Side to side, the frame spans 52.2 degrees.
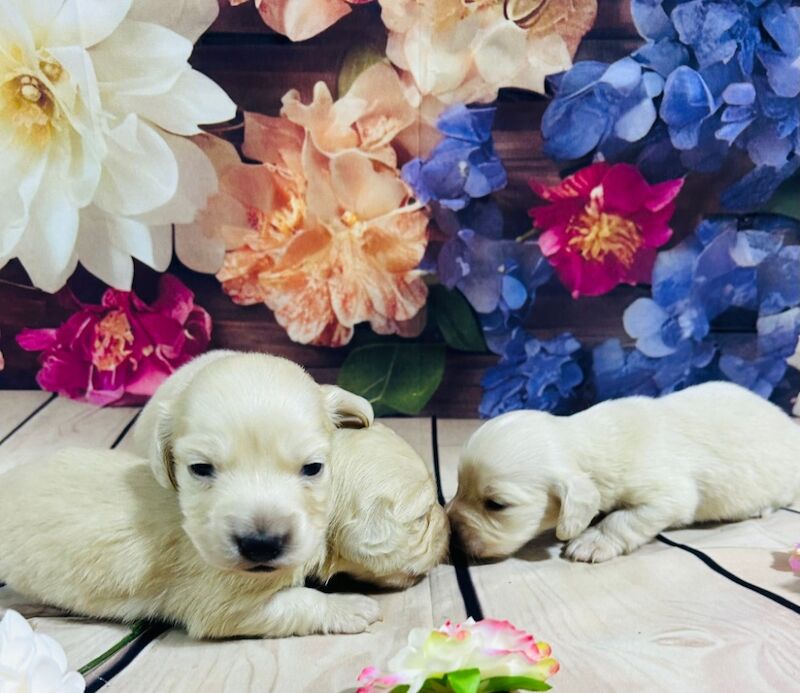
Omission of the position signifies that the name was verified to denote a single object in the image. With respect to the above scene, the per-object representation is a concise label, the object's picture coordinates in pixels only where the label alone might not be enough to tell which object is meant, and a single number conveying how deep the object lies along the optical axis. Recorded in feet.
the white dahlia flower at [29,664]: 0.79
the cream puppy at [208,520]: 0.99
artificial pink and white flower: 0.84
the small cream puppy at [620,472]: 1.26
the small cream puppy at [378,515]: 1.13
